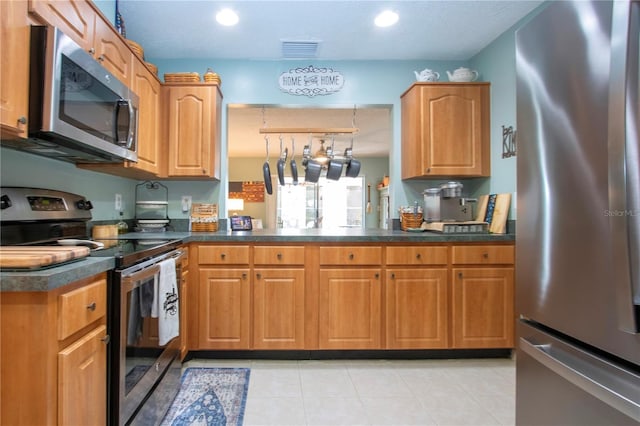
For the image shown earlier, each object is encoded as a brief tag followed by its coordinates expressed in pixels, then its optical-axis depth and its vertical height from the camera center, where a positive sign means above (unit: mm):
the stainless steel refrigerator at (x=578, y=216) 672 +12
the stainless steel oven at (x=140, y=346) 1229 -540
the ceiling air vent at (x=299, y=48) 2590 +1411
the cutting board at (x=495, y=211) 2447 +74
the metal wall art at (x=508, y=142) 2410 +593
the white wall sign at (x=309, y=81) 2889 +1234
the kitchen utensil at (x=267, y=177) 2947 +382
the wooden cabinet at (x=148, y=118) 2143 +716
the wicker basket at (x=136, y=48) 2088 +1118
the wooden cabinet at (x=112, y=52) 1649 +922
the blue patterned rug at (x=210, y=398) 1653 -1009
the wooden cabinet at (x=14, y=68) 1088 +522
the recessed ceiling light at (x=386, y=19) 2223 +1413
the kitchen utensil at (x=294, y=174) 3315 +477
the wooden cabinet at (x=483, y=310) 2307 -639
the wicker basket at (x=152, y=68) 2341 +1111
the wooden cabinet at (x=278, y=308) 2279 -623
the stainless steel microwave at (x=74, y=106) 1214 +494
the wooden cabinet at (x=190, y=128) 2555 +721
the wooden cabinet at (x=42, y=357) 900 -398
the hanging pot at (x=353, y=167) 2982 +482
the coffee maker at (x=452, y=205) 2643 +125
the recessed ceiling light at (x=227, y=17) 2201 +1398
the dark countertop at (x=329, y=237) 2275 -121
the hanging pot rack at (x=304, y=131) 2896 +798
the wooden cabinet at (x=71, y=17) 1245 +853
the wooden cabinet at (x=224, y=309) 2270 -627
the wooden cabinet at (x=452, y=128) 2639 +750
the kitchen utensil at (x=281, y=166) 3047 +501
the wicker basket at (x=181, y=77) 2562 +1119
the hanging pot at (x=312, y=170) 2985 +454
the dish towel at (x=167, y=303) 1563 -421
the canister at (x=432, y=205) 2715 +130
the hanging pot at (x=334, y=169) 2948 +461
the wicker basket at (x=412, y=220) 2844 -2
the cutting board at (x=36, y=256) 913 -112
